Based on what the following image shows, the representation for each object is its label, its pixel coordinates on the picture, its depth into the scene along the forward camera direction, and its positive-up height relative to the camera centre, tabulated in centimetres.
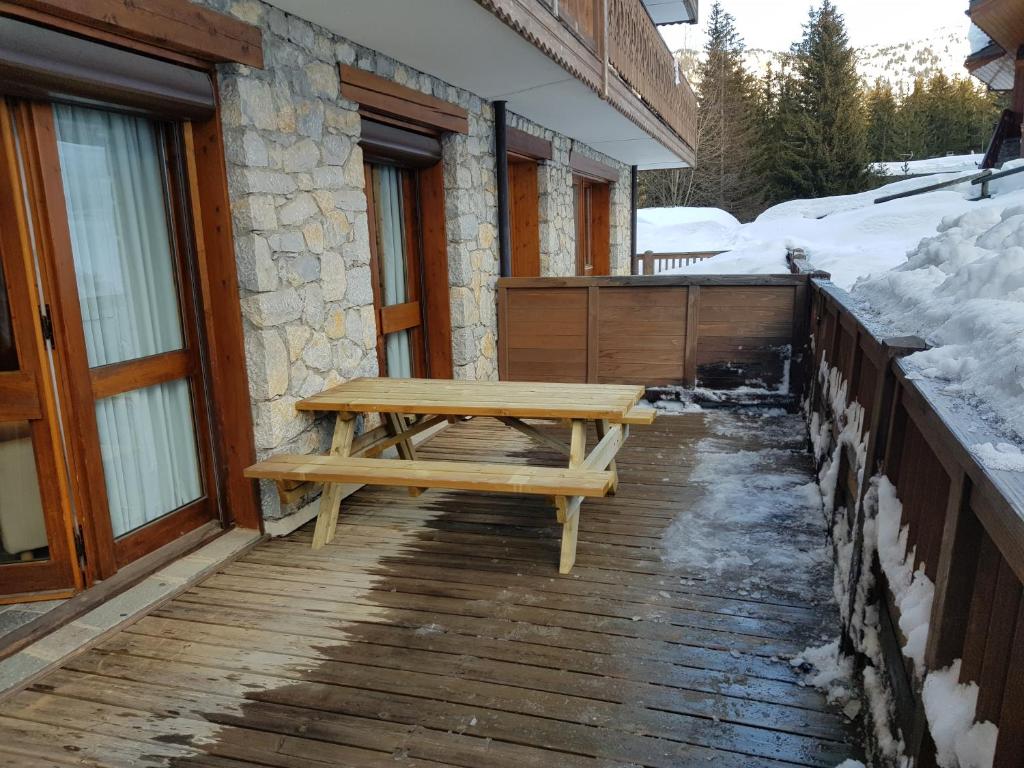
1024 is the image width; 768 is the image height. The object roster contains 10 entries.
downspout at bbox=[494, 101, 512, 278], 590 +44
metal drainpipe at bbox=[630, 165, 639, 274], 1148 +44
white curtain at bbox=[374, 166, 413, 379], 499 -3
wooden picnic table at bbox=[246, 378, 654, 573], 321 -99
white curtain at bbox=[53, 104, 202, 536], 292 -15
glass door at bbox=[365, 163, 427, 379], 492 -15
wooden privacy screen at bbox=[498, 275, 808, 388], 594 -73
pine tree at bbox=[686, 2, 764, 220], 2916 +384
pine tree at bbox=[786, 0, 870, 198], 2623 +412
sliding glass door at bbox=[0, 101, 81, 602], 266 -70
